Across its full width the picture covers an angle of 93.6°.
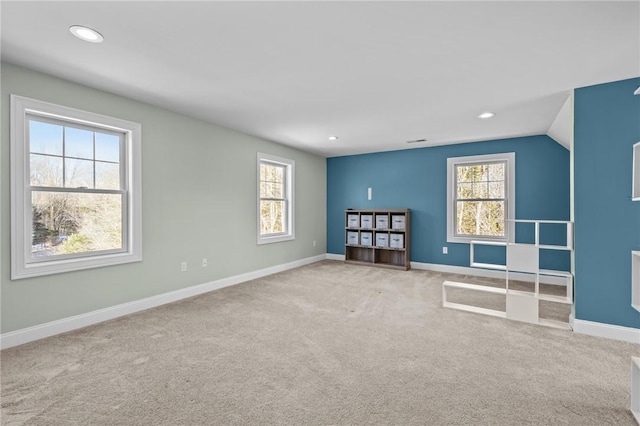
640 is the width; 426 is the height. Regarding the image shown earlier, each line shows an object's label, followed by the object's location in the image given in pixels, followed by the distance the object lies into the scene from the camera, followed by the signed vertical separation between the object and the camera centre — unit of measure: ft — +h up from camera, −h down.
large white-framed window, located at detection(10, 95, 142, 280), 8.51 +0.72
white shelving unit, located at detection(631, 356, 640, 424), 5.59 -3.34
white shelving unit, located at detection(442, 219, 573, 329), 10.09 -2.92
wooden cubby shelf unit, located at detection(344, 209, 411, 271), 18.93 -1.69
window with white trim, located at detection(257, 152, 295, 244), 17.47 +0.81
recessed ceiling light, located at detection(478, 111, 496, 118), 12.49 +4.10
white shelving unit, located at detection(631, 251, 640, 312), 5.51 -1.27
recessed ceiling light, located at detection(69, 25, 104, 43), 6.63 +4.05
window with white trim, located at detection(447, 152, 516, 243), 16.65 +0.89
